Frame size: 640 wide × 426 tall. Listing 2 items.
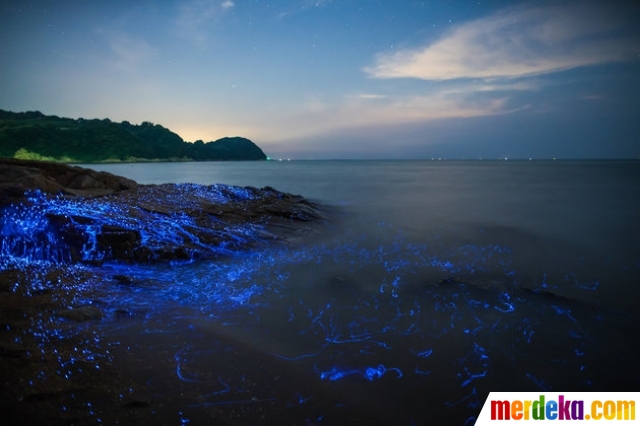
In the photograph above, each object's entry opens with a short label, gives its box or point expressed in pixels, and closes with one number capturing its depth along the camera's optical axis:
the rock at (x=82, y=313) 4.59
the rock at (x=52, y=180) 8.98
